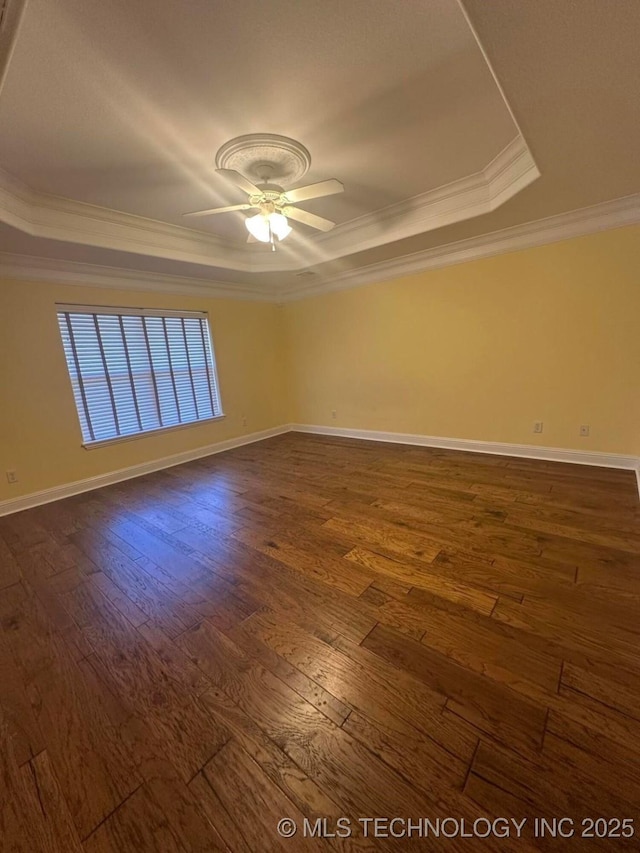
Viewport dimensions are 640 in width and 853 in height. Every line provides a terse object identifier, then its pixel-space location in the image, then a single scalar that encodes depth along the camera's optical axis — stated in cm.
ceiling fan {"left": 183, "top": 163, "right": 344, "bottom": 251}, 213
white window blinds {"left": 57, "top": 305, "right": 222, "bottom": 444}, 360
